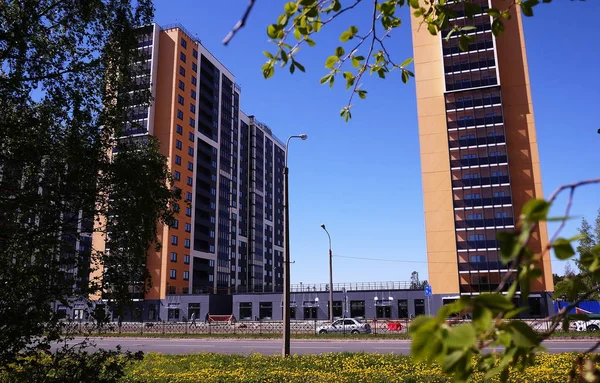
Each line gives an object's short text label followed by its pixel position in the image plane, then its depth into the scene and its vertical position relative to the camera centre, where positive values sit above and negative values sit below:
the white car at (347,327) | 35.81 -3.19
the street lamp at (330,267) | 39.66 +1.59
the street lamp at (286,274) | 15.80 +0.42
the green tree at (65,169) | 7.67 +2.11
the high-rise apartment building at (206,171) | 70.81 +21.53
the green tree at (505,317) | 1.37 -0.11
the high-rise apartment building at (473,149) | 54.88 +16.44
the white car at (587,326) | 29.65 -2.82
